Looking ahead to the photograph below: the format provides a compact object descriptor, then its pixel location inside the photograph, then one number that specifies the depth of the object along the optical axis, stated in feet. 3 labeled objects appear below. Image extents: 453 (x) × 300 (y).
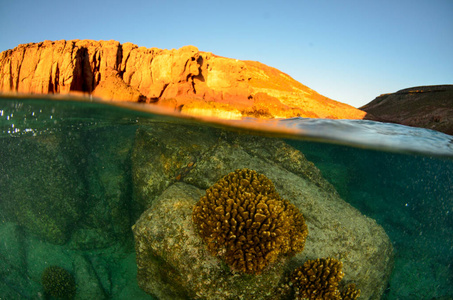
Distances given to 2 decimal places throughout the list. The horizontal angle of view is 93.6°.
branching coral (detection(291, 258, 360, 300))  13.70
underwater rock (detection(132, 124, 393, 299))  13.65
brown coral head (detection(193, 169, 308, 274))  12.66
